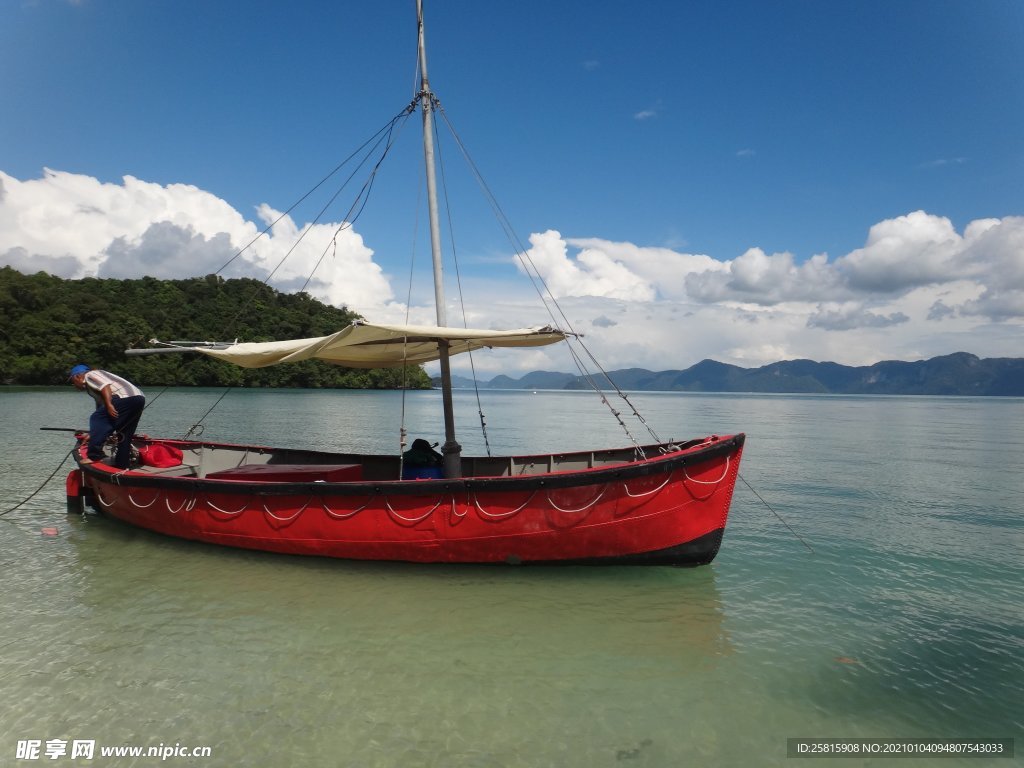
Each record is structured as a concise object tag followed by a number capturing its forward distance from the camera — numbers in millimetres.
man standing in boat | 9969
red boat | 7871
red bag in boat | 11508
